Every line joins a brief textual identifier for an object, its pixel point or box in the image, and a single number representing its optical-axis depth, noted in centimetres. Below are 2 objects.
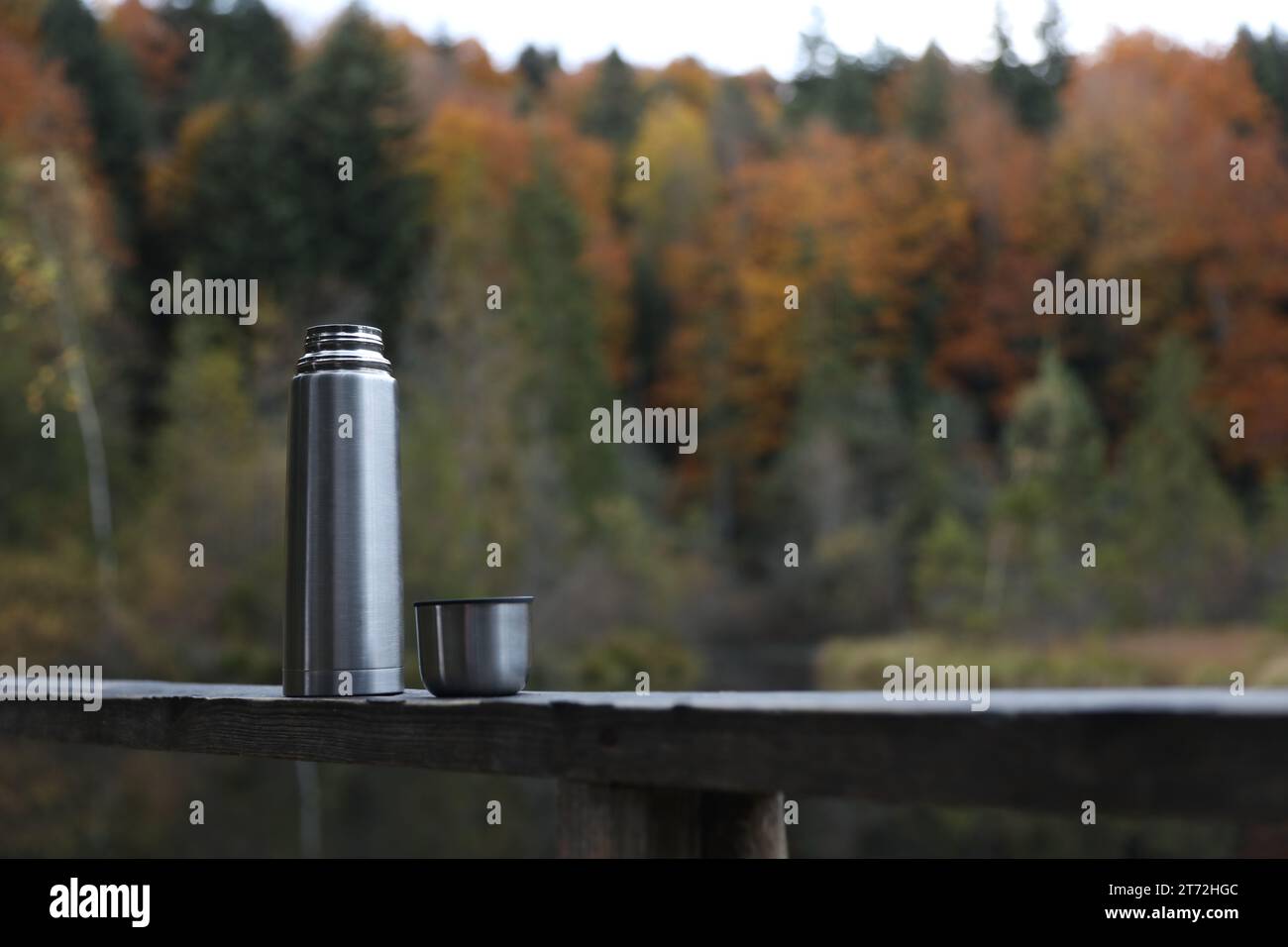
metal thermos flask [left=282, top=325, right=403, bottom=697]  165
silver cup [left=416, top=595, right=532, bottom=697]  148
